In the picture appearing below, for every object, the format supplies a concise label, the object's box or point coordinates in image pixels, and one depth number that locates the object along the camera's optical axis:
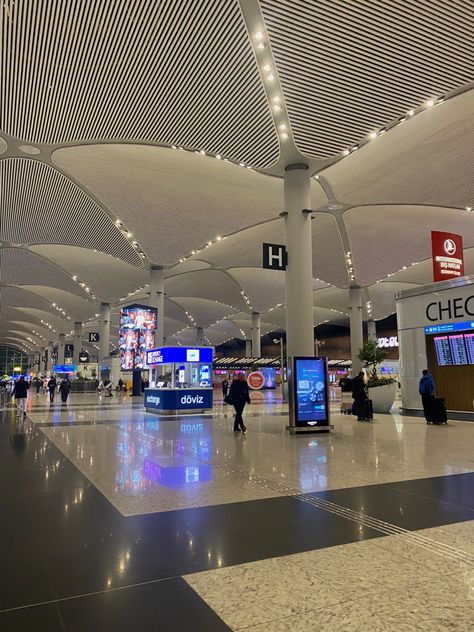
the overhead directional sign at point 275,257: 13.32
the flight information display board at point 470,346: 14.16
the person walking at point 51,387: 26.84
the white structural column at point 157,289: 30.85
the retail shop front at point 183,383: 17.98
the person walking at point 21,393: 17.35
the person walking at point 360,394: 14.06
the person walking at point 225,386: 25.71
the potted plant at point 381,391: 17.34
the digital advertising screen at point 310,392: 11.50
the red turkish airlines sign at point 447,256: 16.66
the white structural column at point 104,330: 44.16
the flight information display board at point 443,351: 15.07
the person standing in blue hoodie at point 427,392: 12.56
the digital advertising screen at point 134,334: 28.19
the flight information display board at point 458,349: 14.47
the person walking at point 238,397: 11.31
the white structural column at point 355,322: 34.06
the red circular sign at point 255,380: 28.75
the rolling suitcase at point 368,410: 14.00
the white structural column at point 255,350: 49.21
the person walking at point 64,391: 25.67
